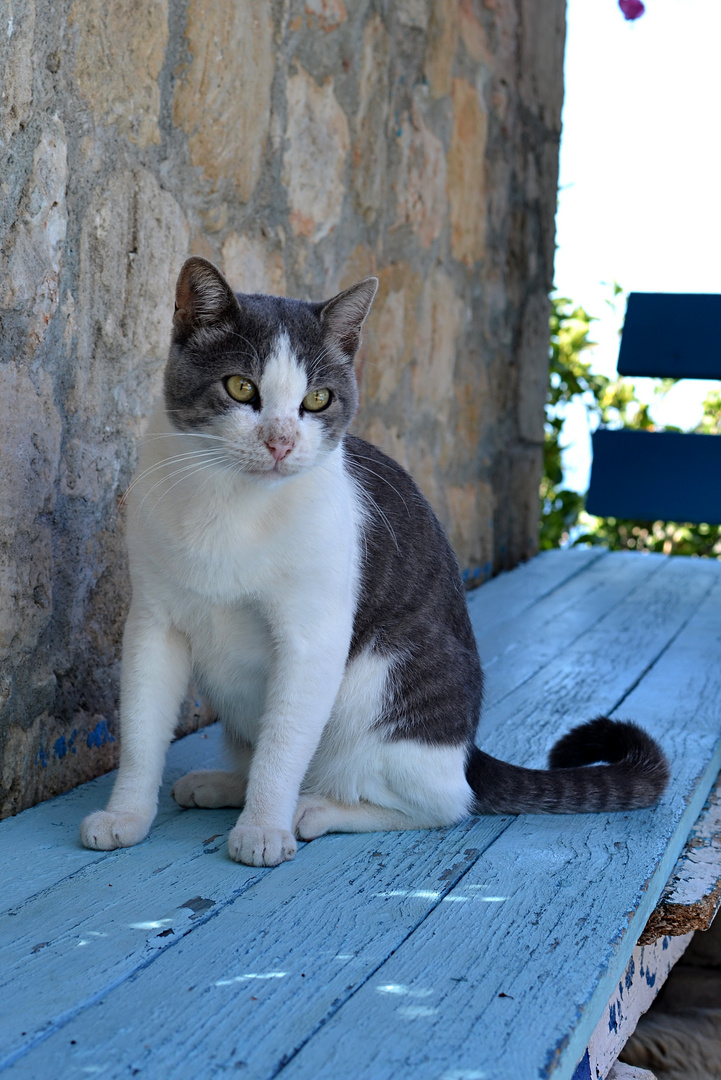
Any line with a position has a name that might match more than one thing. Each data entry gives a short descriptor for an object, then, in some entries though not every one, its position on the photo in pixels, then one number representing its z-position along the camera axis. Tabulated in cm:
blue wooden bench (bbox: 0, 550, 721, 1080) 87
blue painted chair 192
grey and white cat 102
